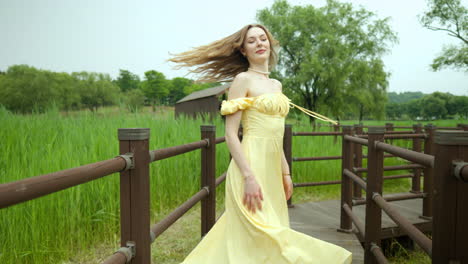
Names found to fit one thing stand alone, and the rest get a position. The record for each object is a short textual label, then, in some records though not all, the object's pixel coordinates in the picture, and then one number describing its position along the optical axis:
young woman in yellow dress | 1.48
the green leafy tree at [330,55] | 20.22
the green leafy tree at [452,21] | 23.56
